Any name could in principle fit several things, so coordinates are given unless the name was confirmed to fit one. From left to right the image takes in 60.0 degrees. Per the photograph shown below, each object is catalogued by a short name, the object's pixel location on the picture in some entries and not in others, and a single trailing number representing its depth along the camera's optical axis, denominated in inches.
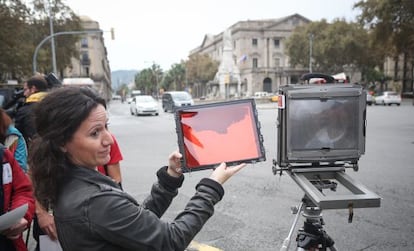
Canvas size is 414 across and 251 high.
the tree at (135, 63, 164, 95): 3805.4
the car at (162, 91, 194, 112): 1058.1
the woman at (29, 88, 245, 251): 51.6
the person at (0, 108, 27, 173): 102.3
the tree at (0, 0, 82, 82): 783.7
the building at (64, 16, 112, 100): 2947.8
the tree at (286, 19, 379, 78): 1897.1
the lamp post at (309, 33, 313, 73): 1897.0
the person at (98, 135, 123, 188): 115.9
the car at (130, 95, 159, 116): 970.1
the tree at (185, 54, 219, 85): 2910.9
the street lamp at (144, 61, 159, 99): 3653.3
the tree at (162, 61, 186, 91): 3570.4
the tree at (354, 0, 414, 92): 1189.7
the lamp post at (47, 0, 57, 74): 978.5
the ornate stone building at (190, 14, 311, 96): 2972.4
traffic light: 924.4
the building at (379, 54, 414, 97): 1992.7
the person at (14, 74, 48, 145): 141.7
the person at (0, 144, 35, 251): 82.4
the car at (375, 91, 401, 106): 1209.4
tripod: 86.2
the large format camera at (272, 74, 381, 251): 78.9
